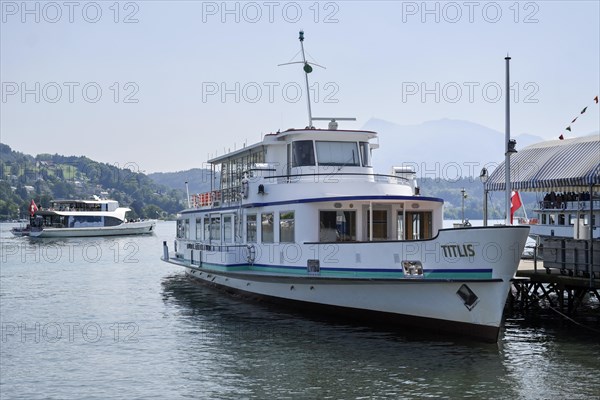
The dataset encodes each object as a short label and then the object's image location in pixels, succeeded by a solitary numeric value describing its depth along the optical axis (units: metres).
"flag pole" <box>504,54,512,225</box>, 23.27
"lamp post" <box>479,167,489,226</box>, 27.30
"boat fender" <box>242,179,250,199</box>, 28.84
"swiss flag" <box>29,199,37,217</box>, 111.57
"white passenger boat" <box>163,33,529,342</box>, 21.45
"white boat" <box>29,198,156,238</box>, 106.75
